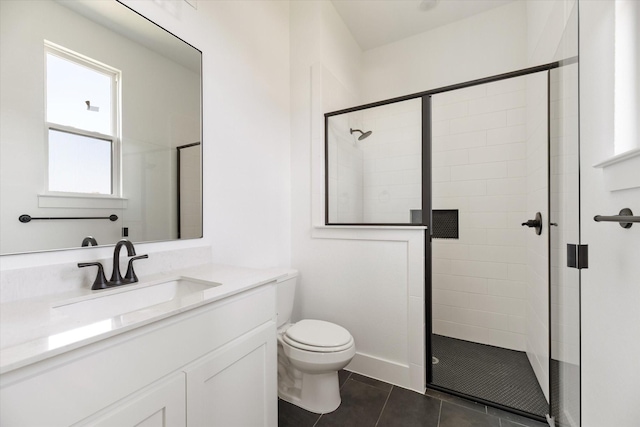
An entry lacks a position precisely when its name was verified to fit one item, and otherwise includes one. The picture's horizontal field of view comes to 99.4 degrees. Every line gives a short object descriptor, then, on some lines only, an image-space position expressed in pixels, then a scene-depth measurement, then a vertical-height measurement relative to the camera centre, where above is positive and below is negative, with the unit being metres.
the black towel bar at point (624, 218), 0.69 -0.02
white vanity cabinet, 0.56 -0.44
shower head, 2.14 +0.63
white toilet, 1.47 -0.80
